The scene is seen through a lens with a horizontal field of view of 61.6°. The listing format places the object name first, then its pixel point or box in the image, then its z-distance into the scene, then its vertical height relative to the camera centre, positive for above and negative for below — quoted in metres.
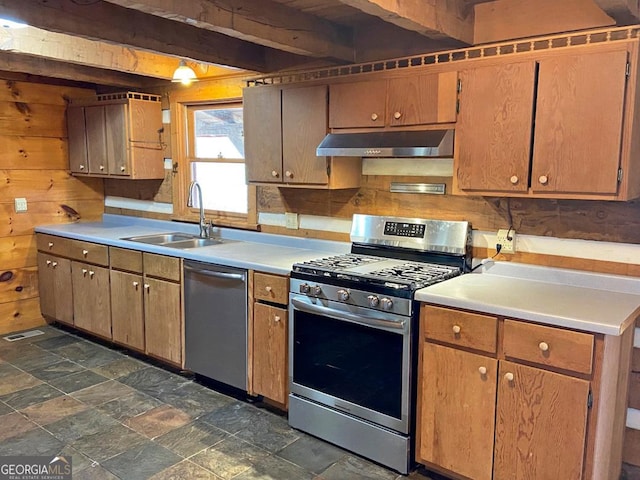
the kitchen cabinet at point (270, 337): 2.94 -0.90
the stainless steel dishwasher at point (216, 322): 3.15 -0.89
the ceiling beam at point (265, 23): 2.31 +0.73
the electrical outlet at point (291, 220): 3.64 -0.30
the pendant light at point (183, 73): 3.60 +0.68
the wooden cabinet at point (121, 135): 4.31 +0.33
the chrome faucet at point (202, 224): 4.05 -0.37
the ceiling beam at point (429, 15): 2.18 +0.70
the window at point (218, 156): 4.02 +0.15
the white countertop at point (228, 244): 3.15 -0.48
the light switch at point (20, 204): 4.51 -0.26
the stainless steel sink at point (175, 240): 3.92 -0.49
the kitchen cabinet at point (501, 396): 2.02 -0.88
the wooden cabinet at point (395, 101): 2.59 +0.38
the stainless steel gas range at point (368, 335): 2.46 -0.77
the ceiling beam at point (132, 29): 2.44 +0.74
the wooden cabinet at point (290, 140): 3.08 +0.21
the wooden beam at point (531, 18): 2.38 +0.75
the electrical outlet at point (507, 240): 2.70 -0.31
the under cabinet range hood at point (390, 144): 2.57 +0.17
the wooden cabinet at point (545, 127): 2.16 +0.22
